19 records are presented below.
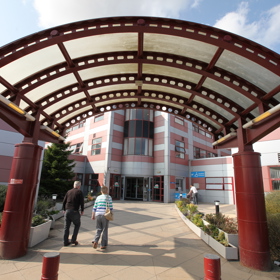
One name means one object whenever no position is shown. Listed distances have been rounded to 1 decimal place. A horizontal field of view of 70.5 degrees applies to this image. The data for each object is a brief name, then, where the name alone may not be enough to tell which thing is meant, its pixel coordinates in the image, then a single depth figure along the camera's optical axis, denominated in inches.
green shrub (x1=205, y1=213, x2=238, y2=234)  272.4
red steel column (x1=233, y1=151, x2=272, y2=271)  209.2
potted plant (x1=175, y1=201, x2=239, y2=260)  227.1
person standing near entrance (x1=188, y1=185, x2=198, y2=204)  728.0
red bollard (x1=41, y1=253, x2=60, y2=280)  113.0
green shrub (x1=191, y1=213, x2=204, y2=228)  325.6
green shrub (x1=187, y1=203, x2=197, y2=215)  414.6
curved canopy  183.3
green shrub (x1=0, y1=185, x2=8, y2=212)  388.9
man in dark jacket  256.2
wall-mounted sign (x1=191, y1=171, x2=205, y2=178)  999.6
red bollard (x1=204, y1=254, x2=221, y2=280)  117.4
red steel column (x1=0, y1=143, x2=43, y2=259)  215.9
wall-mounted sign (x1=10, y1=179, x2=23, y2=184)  231.1
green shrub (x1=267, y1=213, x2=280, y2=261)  234.5
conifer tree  775.7
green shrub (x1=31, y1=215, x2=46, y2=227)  276.1
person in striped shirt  241.3
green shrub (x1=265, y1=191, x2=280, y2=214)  326.3
